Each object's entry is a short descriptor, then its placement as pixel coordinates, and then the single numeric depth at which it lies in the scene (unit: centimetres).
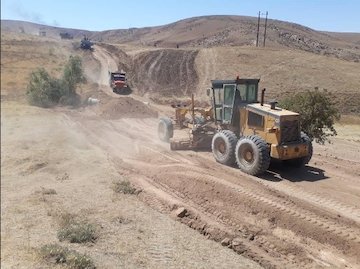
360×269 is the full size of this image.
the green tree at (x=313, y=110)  1923
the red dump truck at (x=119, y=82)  4181
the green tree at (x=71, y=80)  1729
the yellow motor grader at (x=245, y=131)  1391
